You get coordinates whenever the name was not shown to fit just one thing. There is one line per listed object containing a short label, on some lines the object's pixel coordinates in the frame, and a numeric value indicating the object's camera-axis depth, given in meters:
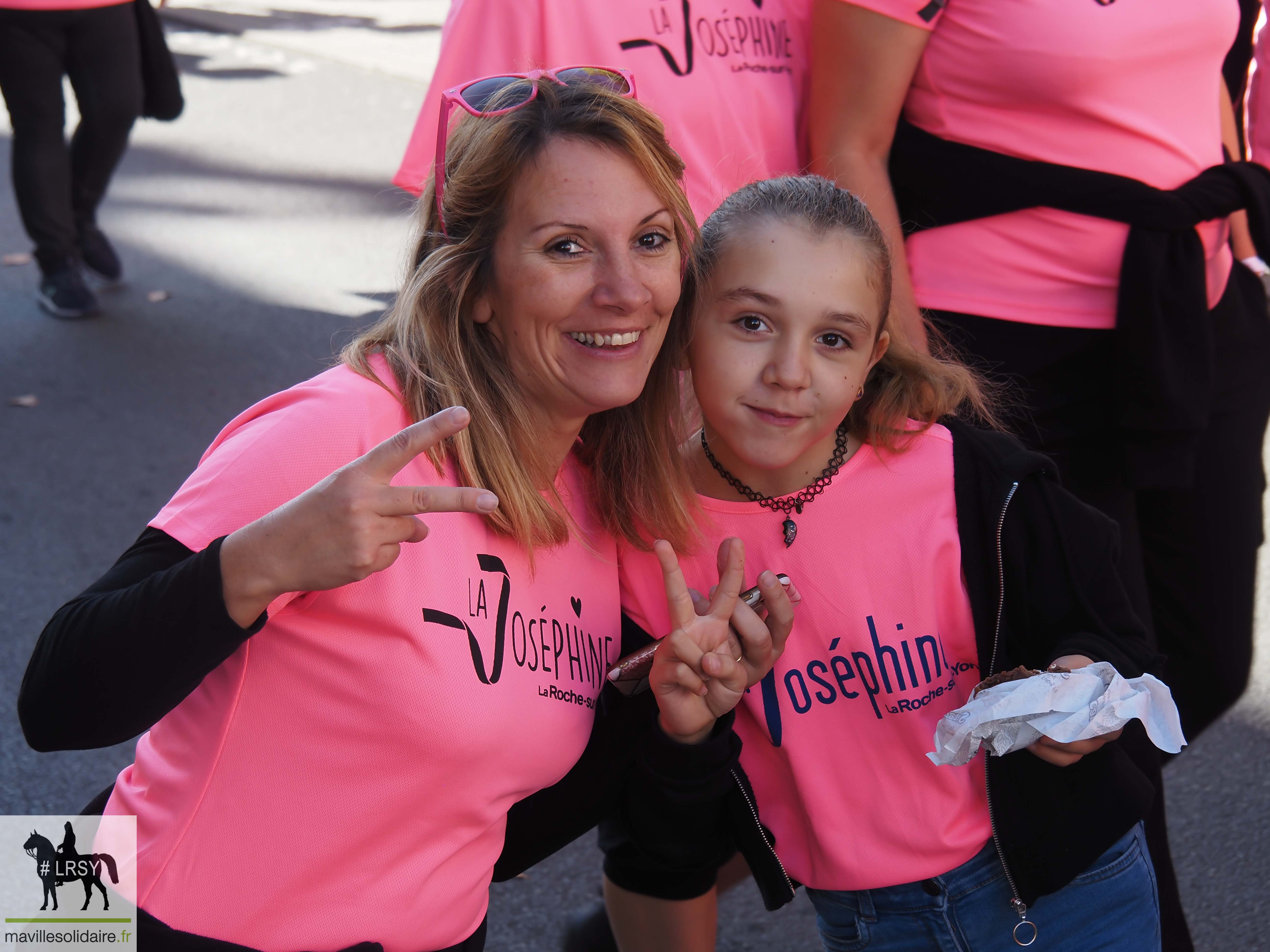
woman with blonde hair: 1.81
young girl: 1.97
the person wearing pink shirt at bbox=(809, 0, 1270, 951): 2.09
